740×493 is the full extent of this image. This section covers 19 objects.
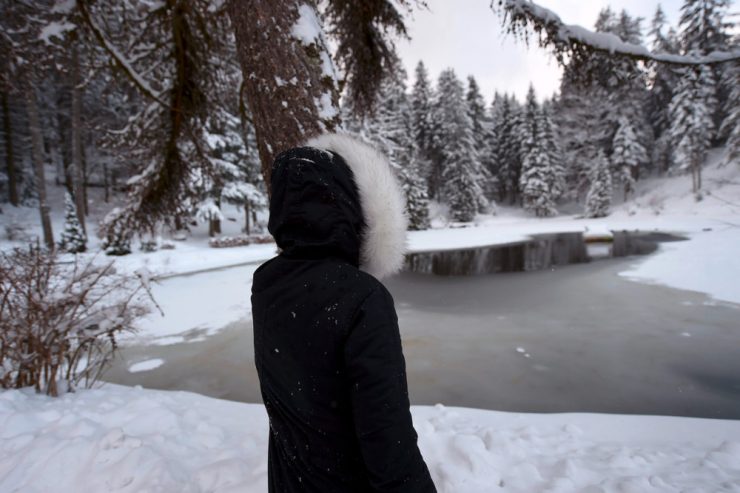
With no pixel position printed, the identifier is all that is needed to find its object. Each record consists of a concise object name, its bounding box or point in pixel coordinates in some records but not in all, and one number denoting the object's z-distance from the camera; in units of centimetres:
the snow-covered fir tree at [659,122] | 3479
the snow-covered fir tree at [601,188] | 3456
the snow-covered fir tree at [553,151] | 4012
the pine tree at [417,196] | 3172
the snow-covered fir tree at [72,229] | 1892
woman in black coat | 106
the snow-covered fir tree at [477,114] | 4678
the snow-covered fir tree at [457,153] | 3841
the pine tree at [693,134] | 3025
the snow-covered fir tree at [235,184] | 2352
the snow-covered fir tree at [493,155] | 4773
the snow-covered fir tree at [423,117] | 4338
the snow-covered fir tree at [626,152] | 3566
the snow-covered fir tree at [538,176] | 3900
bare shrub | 367
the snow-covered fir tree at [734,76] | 302
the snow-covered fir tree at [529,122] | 4047
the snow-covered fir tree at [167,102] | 394
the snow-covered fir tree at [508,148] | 4484
